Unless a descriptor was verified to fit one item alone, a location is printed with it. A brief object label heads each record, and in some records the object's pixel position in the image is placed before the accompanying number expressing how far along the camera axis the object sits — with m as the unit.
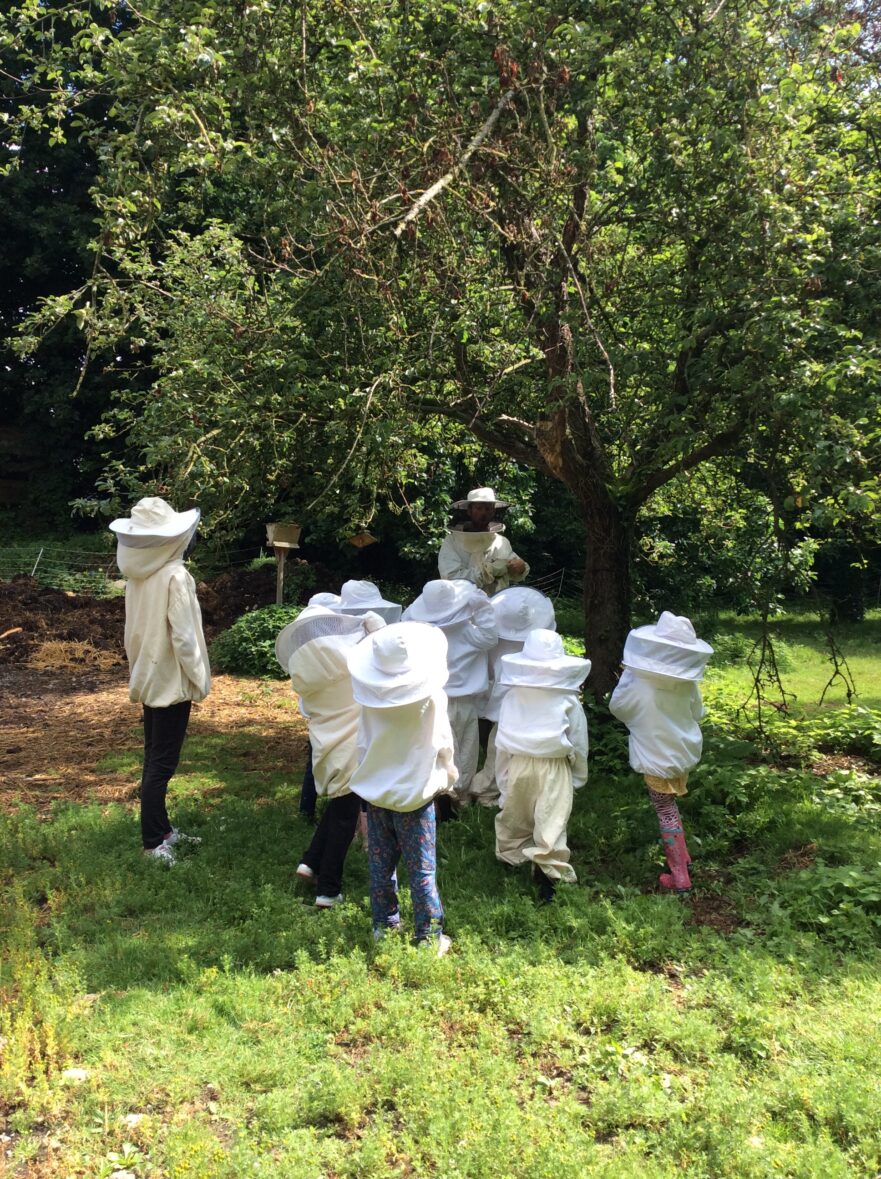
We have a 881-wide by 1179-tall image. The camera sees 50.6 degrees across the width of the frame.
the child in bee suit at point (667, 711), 5.29
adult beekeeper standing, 7.54
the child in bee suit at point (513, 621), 6.43
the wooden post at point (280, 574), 13.51
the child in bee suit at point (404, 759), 4.51
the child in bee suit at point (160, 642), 5.66
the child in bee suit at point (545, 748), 5.14
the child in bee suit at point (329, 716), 5.15
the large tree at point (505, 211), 5.58
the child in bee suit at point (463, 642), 6.27
